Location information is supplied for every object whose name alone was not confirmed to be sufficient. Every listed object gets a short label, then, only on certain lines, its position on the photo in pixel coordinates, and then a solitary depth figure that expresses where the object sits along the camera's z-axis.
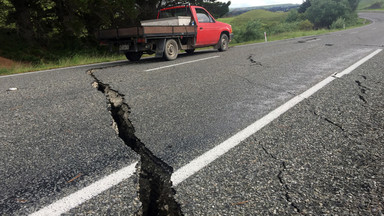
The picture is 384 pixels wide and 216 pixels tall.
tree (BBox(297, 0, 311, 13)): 79.12
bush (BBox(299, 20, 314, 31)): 52.19
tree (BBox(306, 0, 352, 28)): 51.78
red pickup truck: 8.00
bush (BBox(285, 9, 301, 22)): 63.23
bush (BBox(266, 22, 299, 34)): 41.84
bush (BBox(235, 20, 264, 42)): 33.16
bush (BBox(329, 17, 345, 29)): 43.44
